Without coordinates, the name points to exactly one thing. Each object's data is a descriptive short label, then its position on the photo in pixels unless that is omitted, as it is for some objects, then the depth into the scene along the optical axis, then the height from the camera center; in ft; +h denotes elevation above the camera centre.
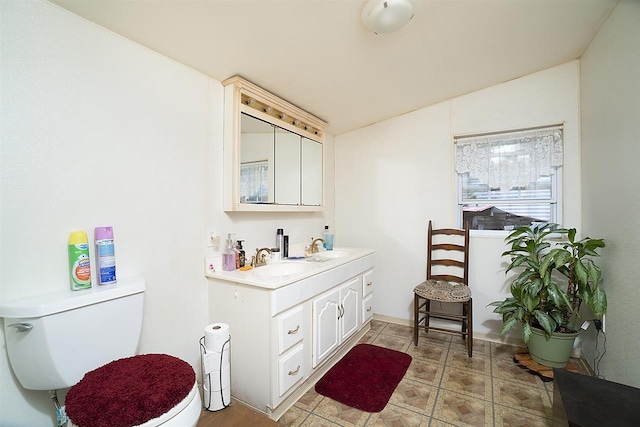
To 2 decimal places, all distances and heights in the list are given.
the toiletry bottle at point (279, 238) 7.44 -0.71
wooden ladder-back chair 7.44 -2.14
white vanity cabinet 4.91 -2.35
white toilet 3.17 -1.64
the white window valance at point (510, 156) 7.63 +1.67
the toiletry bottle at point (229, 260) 5.89 -1.03
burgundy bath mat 5.67 -3.93
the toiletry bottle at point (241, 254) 6.03 -0.94
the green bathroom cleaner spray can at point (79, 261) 3.75 -0.67
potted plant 5.78 -1.91
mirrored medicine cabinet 6.01 +1.59
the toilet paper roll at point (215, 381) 4.87 -3.04
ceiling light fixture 4.49 +3.41
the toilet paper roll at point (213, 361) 4.87 -2.67
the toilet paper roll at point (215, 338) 4.84 -2.26
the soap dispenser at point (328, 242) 9.12 -1.00
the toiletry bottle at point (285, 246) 7.54 -0.94
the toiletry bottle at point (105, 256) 4.02 -0.65
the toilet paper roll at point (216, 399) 4.87 -3.38
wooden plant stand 6.33 -3.81
